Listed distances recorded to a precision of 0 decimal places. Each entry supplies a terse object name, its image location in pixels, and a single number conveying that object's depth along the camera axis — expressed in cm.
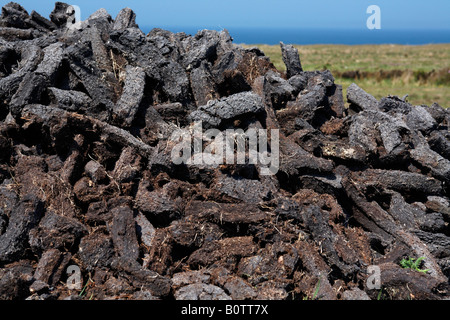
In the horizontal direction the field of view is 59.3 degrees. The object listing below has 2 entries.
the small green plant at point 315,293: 434
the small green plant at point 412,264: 502
